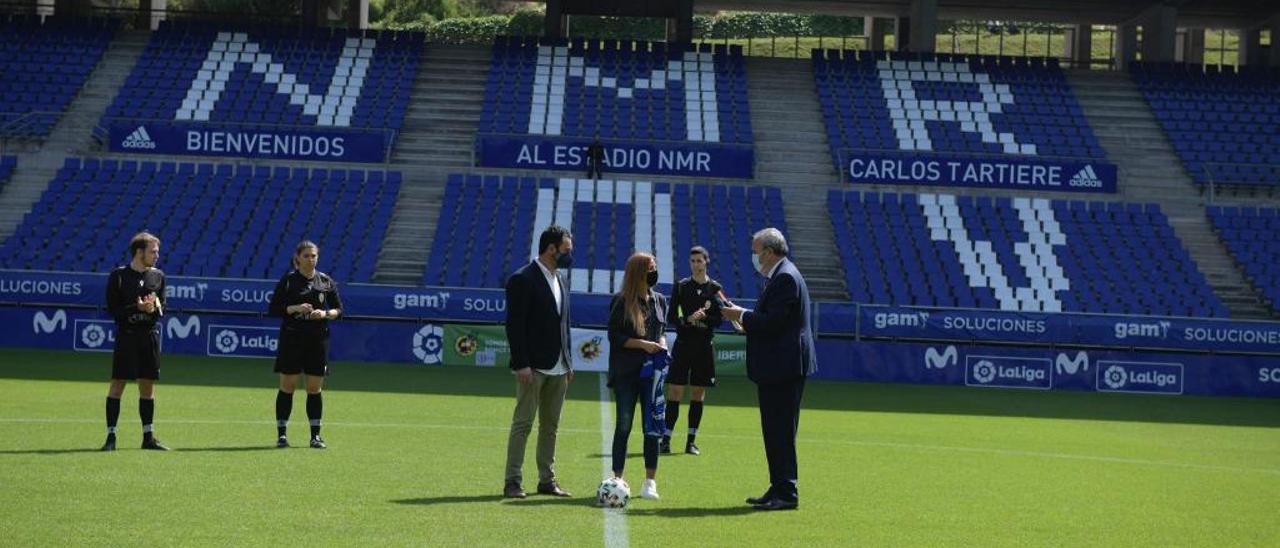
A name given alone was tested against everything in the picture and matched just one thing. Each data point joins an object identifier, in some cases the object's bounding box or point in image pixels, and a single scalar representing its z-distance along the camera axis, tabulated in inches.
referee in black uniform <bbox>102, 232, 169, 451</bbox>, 576.4
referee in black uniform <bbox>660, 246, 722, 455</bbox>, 636.1
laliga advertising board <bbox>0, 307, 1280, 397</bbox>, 1155.9
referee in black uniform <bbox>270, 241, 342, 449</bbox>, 601.3
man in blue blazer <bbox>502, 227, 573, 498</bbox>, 471.2
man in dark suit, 463.2
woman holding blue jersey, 471.2
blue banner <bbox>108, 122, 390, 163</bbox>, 1518.2
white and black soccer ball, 451.8
